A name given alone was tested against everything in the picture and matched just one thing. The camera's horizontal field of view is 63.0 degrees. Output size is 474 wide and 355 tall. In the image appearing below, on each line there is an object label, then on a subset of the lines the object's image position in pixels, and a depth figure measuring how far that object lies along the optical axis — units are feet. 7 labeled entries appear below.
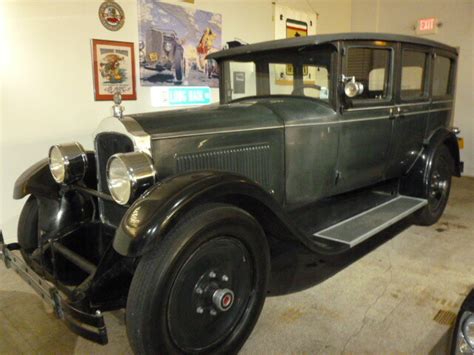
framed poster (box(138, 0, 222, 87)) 13.21
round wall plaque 11.95
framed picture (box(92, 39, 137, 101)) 12.04
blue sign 13.88
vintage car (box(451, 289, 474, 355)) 4.18
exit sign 20.03
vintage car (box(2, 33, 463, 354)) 5.11
